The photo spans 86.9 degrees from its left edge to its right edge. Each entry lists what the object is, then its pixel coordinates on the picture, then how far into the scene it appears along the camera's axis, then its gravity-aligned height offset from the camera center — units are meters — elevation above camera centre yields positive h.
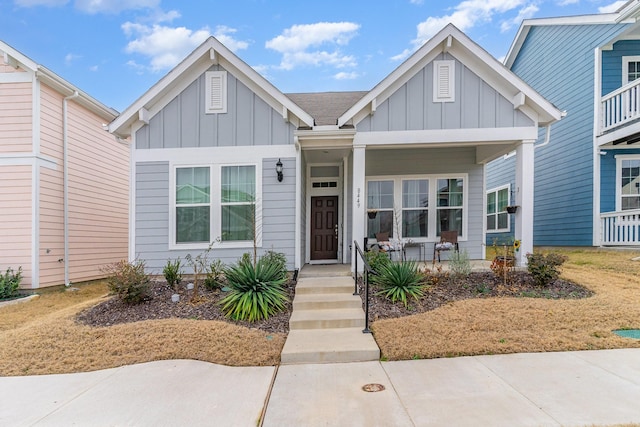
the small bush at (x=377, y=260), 6.73 -0.95
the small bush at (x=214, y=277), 6.75 -1.32
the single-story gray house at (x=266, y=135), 7.35 +1.76
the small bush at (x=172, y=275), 6.95 -1.30
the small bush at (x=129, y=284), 6.12 -1.32
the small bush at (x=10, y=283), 7.71 -1.67
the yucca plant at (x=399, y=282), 6.02 -1.26
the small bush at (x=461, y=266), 6.86 -1.05
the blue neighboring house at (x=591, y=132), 9.66 +2.61
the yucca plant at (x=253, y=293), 5.58 -1.39
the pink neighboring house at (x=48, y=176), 8.34 +0.96
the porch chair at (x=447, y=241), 8.62 -0.68
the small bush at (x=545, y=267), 6.39 -1.00
